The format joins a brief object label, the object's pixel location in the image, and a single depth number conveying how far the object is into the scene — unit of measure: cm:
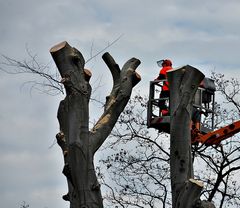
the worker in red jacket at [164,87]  2436
